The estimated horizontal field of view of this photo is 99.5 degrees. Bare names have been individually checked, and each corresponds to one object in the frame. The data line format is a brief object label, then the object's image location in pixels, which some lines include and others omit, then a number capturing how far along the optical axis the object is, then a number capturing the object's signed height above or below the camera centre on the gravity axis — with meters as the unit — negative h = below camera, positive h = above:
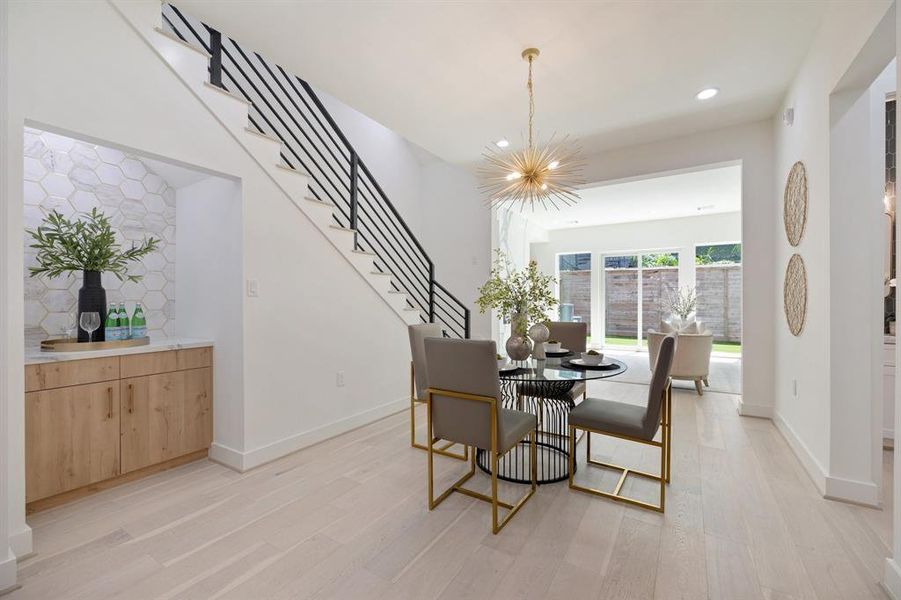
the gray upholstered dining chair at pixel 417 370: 3.03 -0.58
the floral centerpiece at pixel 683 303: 7.85 -0.11
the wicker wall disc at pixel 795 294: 2.80 +0.03
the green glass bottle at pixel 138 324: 2.65 -0.18
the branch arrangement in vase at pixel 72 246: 2.35 +0.33
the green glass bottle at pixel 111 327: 2.51 -0.19
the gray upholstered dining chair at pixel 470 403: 1.92 -0.56
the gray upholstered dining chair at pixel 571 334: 3.58 -0.35
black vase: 2.42 +0.00
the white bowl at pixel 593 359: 2.61 -0.43
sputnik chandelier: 2.85 +0.95
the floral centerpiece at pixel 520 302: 2.61 -0.03
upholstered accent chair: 4.61 -0.71
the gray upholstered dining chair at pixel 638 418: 2.09 -0.70
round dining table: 2.35 -0.86
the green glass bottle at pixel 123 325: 2.57 -0.18
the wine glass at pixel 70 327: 2.59 -0.20
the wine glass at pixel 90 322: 2.39 -0.15
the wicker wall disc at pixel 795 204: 2.80 +0.73
